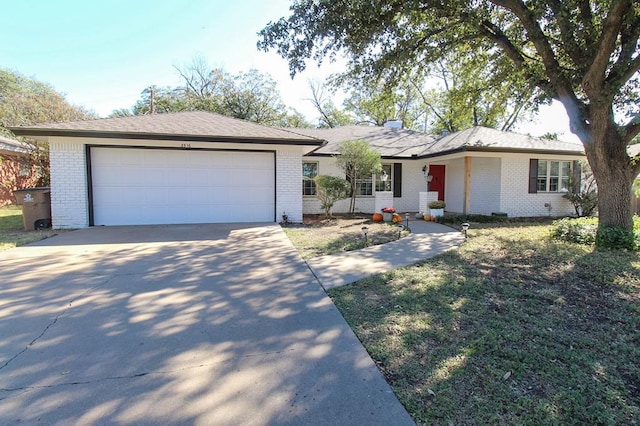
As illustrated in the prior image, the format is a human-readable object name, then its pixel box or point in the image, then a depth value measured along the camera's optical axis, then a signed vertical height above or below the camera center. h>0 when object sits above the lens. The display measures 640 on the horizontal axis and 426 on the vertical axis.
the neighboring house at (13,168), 15.51 +1.34
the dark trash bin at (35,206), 8.70 -0.35
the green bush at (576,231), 7.28 -0.88
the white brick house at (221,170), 9.02 +0.80
